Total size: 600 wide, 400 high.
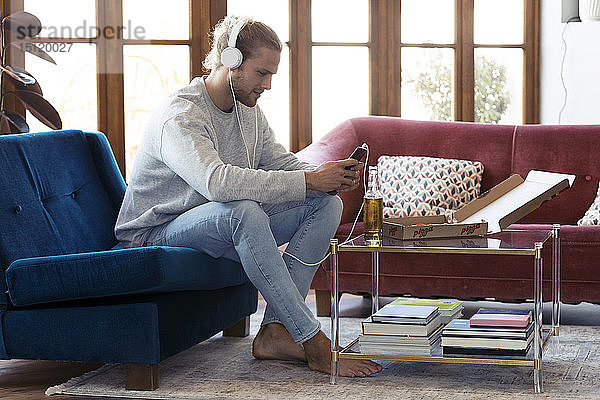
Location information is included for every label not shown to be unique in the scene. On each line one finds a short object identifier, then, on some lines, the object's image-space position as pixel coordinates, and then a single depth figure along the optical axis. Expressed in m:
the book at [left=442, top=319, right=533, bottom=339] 3.86
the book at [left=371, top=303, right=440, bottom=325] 3.98
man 3.98
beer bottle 4.06
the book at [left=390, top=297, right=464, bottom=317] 4.38
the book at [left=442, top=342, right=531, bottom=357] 3.84
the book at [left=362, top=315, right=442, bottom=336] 3.94
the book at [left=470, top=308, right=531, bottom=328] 3.94
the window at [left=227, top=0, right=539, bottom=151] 7.66
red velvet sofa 5.29
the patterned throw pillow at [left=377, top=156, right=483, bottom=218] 5.94
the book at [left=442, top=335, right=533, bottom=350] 3.83
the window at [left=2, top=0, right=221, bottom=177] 7.18
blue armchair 3.82
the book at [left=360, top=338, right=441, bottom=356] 3.92
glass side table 3.76
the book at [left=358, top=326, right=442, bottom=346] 3.92
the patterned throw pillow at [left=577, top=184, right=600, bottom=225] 5.68
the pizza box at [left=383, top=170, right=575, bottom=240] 4.07
